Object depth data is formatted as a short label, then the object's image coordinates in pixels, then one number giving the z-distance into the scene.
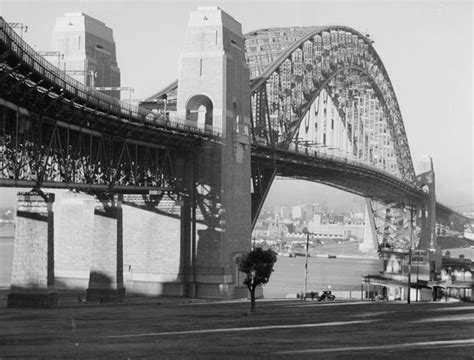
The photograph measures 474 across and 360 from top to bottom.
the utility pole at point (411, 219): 169.56
